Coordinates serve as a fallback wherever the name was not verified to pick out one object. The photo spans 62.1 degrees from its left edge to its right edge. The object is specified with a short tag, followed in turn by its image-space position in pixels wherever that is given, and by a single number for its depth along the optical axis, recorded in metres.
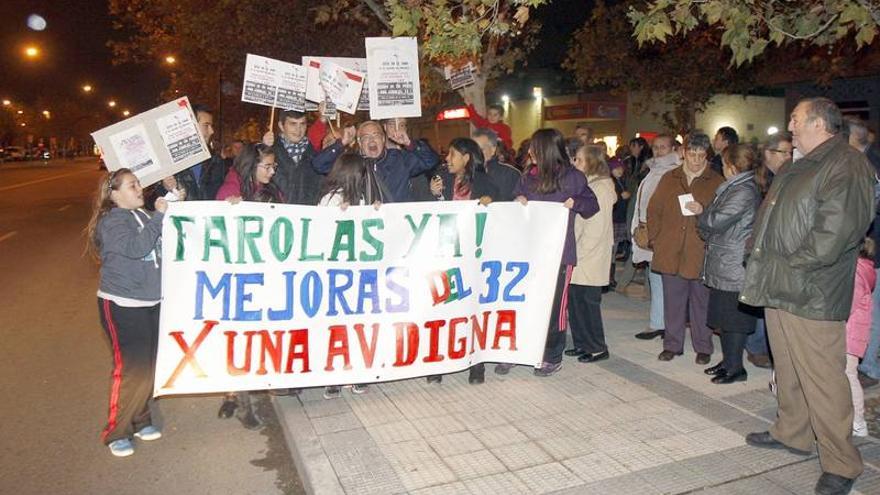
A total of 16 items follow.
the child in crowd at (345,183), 4.98
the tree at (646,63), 15.85
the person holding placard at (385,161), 5.49
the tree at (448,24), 4.77
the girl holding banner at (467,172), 5.65
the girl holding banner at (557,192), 5.56
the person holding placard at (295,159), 5.79
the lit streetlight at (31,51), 46.97
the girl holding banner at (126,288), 4.26
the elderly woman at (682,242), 5.82
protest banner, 4.57
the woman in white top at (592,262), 5.94
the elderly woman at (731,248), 5.21
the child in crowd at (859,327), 4.45
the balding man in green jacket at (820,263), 3.64
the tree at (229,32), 16.00
